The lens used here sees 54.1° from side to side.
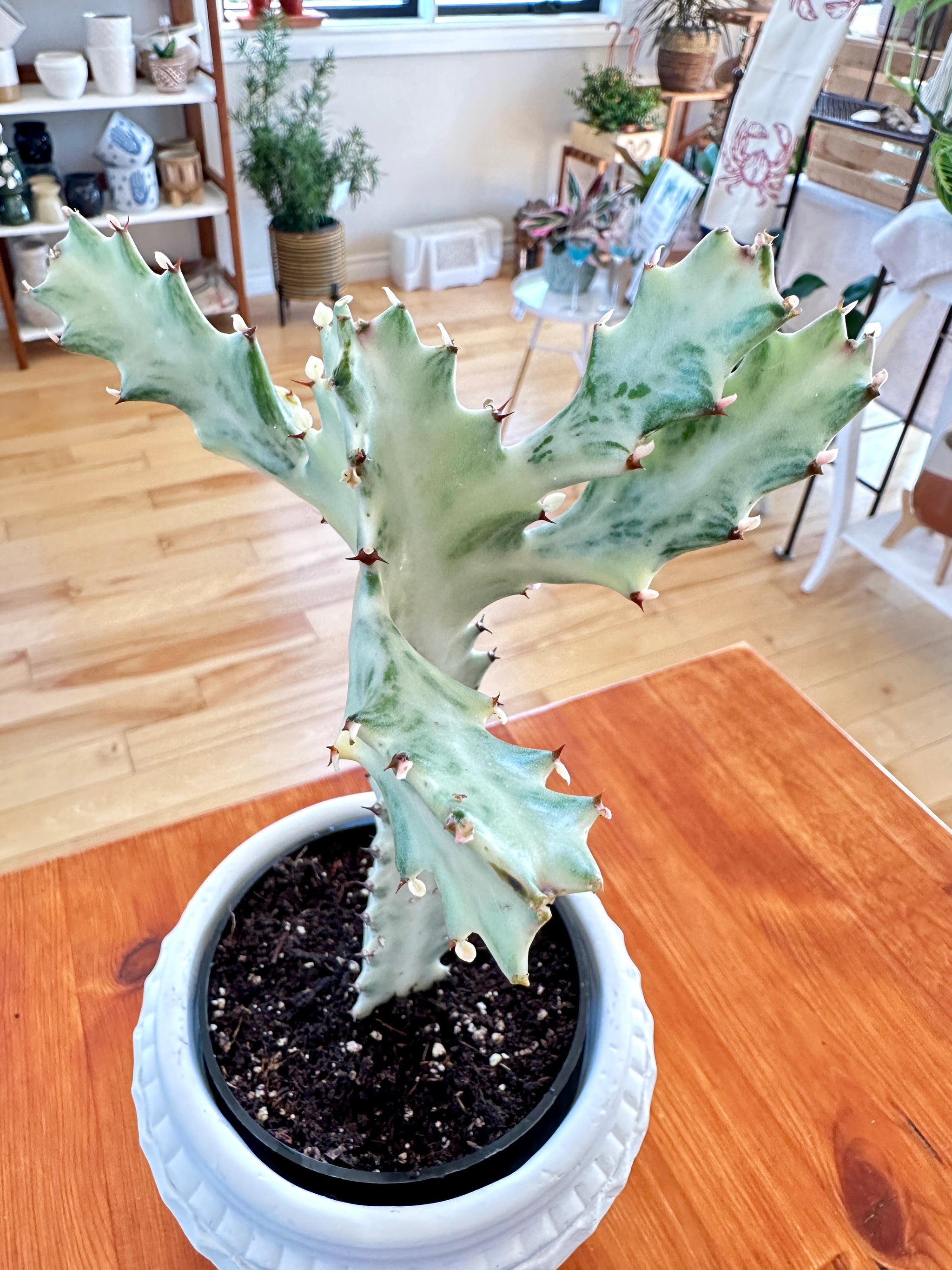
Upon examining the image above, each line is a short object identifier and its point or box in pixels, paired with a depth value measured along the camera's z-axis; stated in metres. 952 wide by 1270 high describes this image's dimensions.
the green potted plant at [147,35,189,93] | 2.41
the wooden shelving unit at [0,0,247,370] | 2.38
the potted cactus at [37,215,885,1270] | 0.32
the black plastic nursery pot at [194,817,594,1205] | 0.46
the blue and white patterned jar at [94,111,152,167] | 2.48
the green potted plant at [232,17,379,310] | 2.67
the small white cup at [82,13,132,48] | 2.32
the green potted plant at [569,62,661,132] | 3.12
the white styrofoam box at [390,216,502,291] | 3.23
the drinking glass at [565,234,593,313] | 2.15
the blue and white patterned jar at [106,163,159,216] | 2.54
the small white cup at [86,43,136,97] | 2.37
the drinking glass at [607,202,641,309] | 2.19
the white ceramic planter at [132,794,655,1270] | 0.43
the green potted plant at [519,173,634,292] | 2.17
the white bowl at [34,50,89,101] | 2.32
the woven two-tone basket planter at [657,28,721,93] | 3.13
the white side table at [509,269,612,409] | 2.20
